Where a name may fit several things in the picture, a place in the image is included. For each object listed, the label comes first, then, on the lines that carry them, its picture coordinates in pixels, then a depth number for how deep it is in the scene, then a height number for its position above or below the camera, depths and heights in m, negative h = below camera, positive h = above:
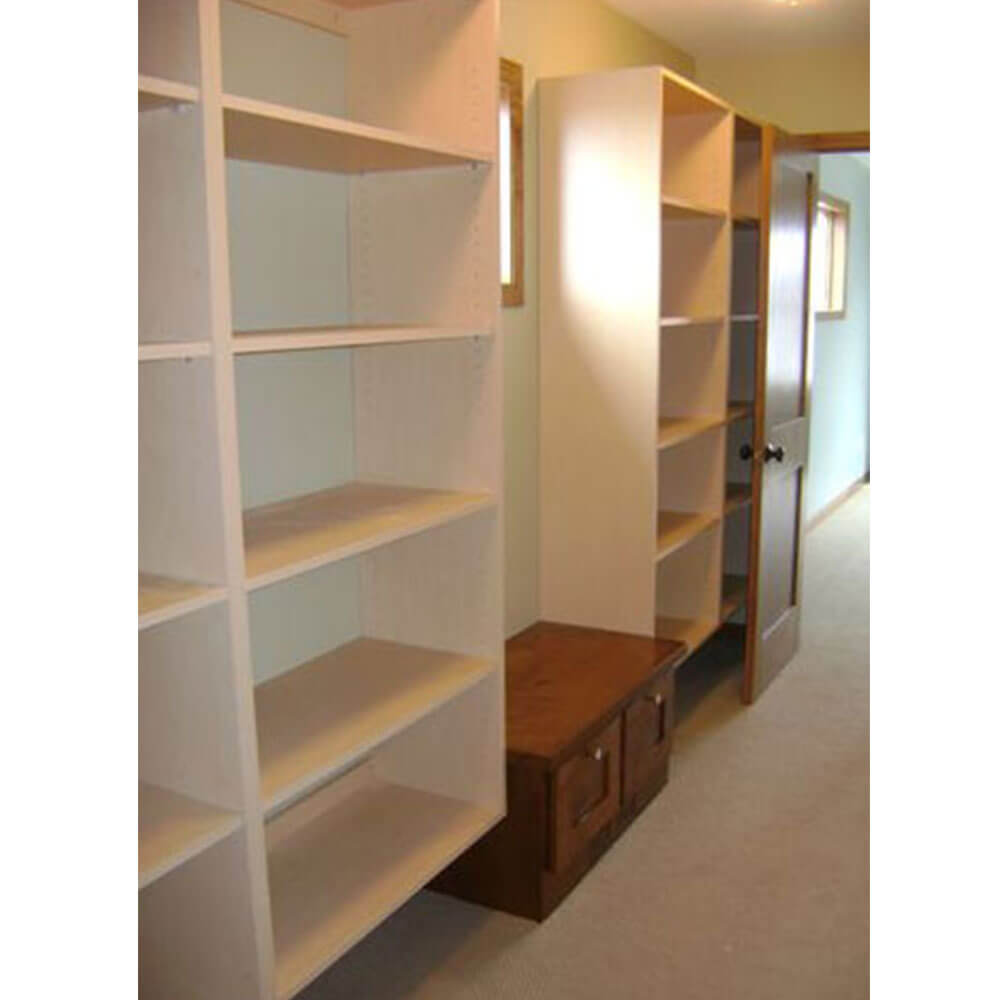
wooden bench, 2.74 -1.06
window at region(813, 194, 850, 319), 7.67 +0.61
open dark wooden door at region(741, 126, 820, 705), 3.95 -0.15
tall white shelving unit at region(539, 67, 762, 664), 3.43 +0.02
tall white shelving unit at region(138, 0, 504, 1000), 1.71 -0.24
